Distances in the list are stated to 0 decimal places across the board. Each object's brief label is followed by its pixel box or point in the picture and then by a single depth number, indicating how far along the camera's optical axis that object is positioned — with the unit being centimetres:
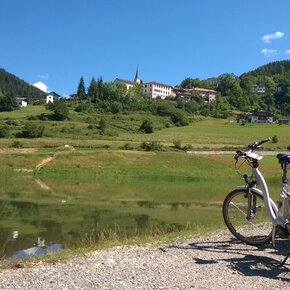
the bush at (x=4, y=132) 6513
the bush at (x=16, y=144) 5426
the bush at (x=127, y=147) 5835
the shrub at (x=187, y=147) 6211
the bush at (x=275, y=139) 7098
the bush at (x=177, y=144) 6245
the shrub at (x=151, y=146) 5763
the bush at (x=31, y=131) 6770
